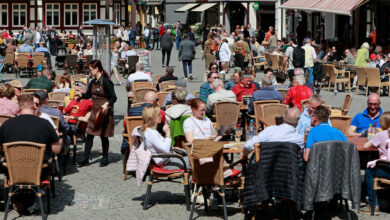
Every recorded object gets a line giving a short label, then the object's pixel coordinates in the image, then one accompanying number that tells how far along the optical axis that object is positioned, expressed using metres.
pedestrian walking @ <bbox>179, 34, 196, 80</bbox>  25.91
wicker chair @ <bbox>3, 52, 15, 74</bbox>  27.30
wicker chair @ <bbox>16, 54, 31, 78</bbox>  26.19
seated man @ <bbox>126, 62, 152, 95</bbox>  17.01
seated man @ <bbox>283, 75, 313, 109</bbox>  12.97
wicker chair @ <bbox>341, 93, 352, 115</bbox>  12.84
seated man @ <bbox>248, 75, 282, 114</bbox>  13.08
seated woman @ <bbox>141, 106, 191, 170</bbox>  9.20
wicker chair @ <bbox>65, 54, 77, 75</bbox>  27.44
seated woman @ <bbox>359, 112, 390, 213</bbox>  8.98
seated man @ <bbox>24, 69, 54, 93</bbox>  15.19
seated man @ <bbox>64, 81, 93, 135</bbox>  12.12
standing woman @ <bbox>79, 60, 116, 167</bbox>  11.98
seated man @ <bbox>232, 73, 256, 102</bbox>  14.34
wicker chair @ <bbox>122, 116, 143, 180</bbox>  10.33
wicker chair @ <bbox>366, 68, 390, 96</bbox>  21.14
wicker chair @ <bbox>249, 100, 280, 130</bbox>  12.70
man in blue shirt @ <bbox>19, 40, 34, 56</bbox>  27.44
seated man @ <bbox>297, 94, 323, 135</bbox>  10.42
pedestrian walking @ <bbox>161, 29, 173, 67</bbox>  30.25
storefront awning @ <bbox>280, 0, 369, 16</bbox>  24.70
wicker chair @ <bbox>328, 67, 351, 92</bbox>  22.23
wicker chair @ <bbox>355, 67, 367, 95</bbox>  21.52
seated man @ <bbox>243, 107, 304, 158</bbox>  8.41
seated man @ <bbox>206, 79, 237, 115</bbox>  12.96
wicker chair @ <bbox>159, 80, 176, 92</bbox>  16.14
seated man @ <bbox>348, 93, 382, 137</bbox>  10.74
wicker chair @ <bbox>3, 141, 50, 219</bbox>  8.37
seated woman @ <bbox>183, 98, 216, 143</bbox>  9.61
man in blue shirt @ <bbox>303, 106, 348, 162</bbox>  8.58
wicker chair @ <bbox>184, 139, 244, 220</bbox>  8.29
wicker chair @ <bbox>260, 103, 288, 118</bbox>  12.27
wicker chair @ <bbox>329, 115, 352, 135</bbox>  10.99
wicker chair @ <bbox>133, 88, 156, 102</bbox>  14.62
